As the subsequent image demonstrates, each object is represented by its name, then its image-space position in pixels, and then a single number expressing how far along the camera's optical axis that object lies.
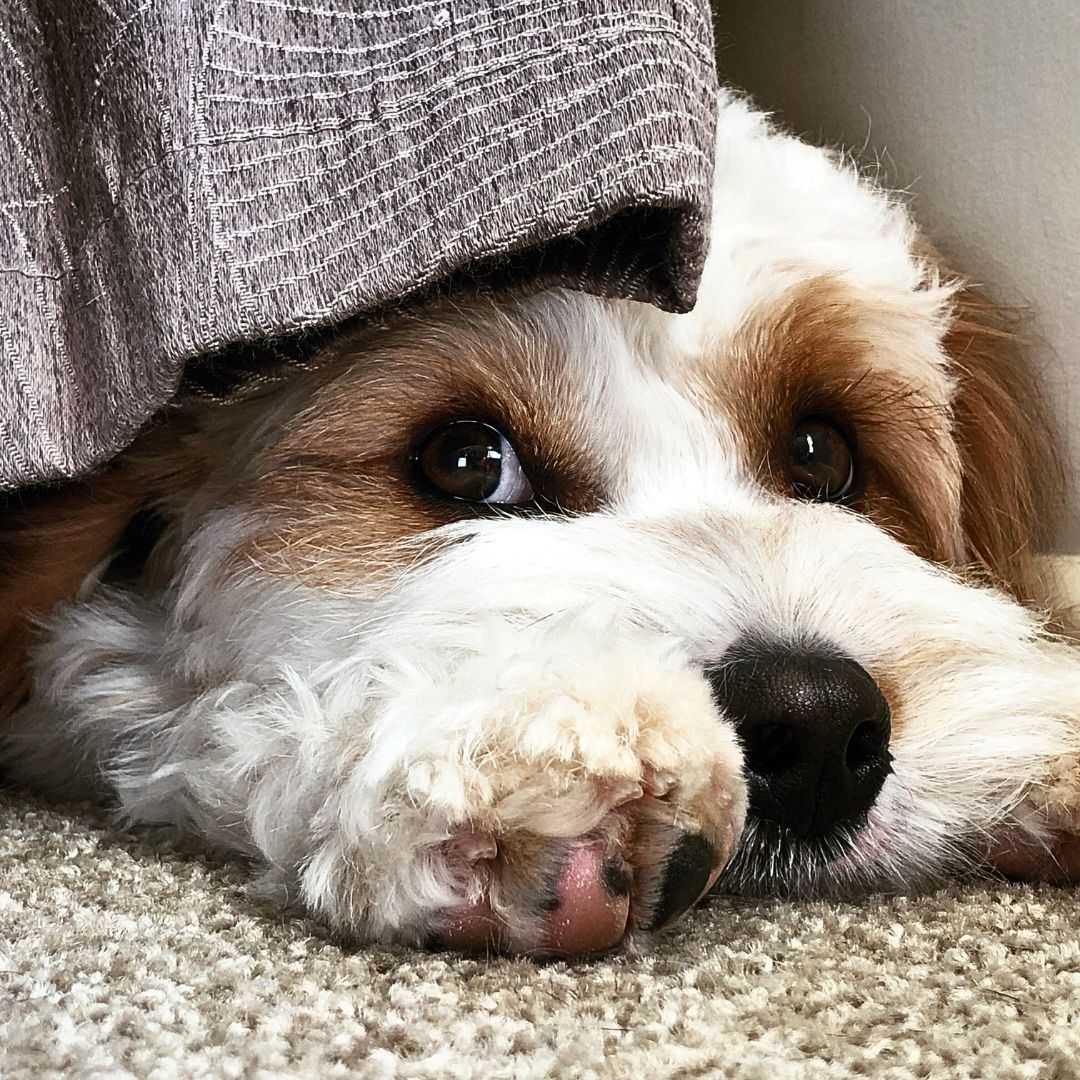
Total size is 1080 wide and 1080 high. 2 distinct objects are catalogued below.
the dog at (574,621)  0.25
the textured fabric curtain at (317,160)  0.26
